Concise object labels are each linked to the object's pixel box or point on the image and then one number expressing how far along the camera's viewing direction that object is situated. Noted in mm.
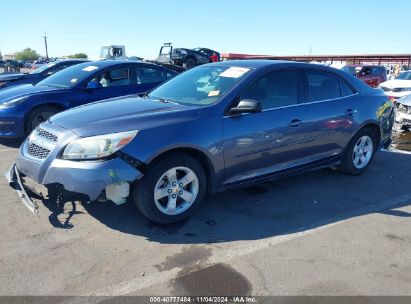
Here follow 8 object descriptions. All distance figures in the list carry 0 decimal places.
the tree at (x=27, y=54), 124438
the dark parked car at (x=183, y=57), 24953
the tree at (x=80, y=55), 104000
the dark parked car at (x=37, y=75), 10105
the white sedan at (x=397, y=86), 13291
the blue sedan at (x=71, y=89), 6723
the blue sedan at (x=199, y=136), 3520
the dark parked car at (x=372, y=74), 19281
